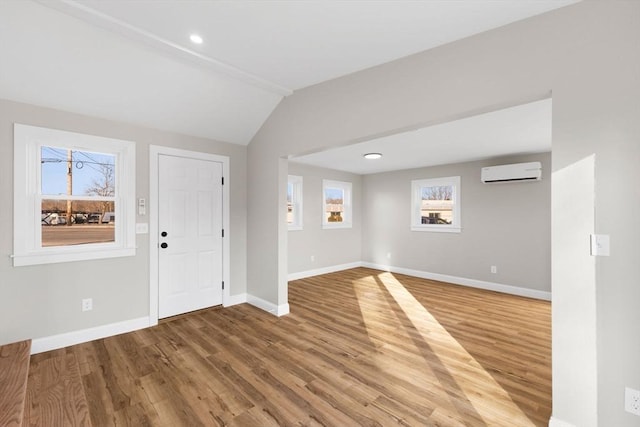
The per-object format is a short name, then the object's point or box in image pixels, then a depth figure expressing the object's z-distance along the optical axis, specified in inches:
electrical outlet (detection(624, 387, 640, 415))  58.8
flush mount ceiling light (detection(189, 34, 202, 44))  90.5
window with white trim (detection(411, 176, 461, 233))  223.4
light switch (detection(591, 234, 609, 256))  62.3
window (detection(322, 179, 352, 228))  256.2
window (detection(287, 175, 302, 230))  234.1
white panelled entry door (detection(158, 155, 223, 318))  141.2
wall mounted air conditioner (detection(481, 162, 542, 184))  177.9
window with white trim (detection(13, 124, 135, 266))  106.5
